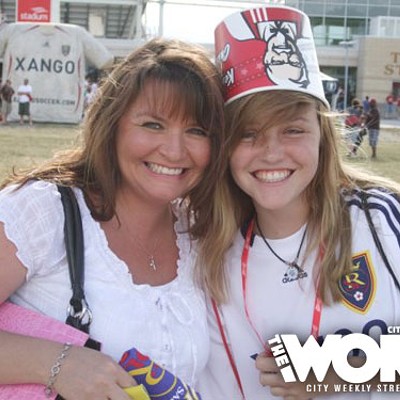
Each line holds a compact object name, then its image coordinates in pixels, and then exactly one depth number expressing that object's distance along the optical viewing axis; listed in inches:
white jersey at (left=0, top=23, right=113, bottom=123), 796.0
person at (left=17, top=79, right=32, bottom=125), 775.7
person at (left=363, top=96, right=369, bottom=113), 1143.7
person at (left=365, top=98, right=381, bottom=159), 665.0
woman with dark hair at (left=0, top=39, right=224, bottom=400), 75.7
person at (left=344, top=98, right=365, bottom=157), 621.4
